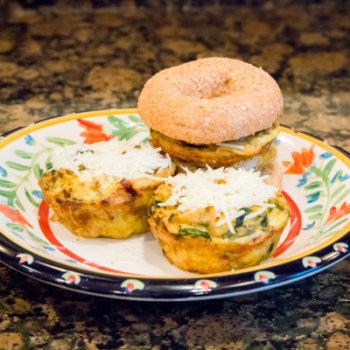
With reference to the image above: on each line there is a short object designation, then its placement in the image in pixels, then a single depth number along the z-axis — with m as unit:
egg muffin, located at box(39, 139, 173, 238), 0.58
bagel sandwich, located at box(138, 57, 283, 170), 0.58
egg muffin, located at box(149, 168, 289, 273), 0.53
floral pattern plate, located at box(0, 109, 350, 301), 0.49
